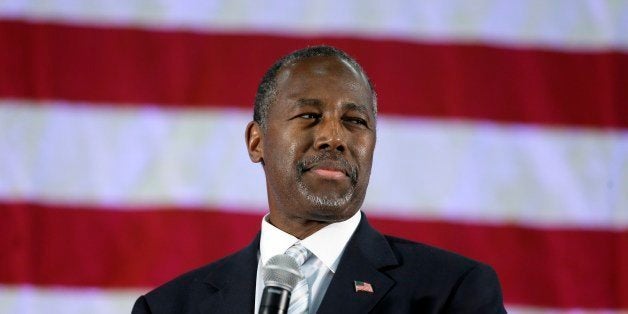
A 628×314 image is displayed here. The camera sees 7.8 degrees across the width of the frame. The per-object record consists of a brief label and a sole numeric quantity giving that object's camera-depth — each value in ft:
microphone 17.07
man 17.94
